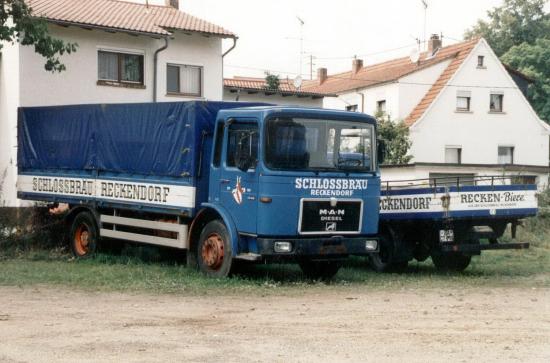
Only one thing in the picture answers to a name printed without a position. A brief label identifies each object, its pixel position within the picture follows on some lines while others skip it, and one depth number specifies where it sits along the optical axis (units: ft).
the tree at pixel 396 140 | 129.08
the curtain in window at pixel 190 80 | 91.04
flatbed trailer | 50.75
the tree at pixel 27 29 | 59.26
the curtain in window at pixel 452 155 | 141.28
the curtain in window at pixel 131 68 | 85.81
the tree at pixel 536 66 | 188.75
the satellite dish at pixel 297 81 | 134.10
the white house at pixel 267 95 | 108.68
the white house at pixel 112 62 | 75.77
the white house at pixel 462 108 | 140.26
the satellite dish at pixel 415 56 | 149.07
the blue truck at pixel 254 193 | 45.68
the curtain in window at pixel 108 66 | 83.82
